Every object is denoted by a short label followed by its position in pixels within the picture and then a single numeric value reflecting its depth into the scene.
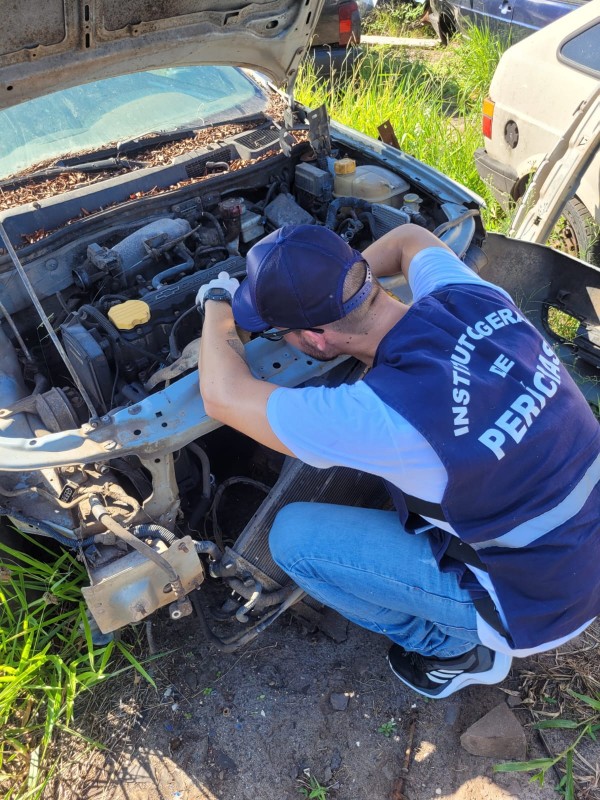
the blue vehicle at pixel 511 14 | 5.26
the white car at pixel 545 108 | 3.37
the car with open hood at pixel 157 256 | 1.80
